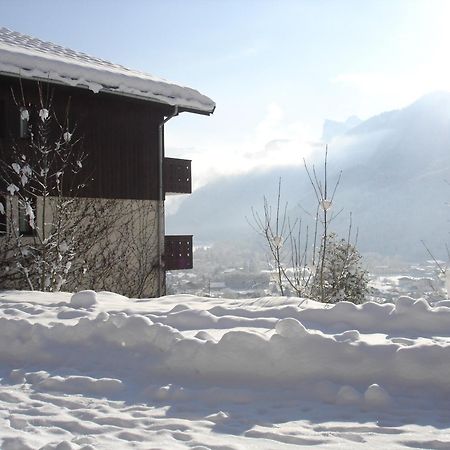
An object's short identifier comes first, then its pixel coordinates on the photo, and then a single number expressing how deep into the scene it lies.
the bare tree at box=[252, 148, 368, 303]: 8.84
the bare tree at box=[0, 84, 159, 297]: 11.30
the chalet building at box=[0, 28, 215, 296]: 12.37
